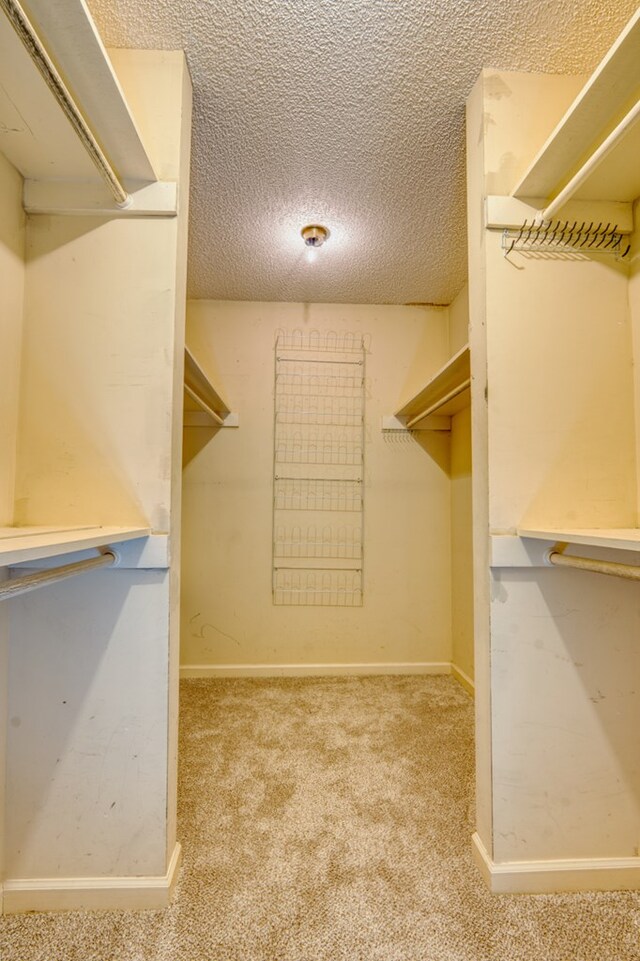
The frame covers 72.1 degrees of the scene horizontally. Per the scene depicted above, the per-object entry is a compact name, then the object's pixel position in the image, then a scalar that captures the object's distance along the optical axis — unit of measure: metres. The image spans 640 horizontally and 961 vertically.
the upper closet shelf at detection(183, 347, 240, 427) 1.95
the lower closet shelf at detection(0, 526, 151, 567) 0.67
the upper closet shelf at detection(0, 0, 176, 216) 0.88
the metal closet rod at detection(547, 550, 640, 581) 0.93
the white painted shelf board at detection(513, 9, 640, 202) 0.94
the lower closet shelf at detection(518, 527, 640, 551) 0.86
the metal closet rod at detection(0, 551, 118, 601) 0.77
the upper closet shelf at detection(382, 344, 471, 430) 1.93
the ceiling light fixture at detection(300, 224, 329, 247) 2.09
